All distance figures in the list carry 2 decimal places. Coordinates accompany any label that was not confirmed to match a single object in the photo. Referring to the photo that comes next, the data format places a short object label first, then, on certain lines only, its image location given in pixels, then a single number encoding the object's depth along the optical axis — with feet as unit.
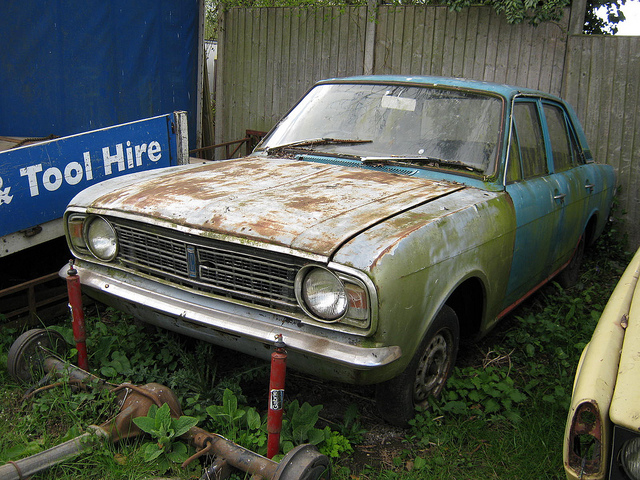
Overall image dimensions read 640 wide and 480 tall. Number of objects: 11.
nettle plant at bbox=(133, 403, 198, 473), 8.23
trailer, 13.28
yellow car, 5.62
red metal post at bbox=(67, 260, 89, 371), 9.52
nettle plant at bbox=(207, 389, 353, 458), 8.80
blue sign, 11.46
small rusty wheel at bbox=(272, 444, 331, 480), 7.19
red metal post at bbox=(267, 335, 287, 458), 7.56
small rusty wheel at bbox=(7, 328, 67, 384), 9.95
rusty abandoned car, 8.01
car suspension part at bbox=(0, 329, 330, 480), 7.40
